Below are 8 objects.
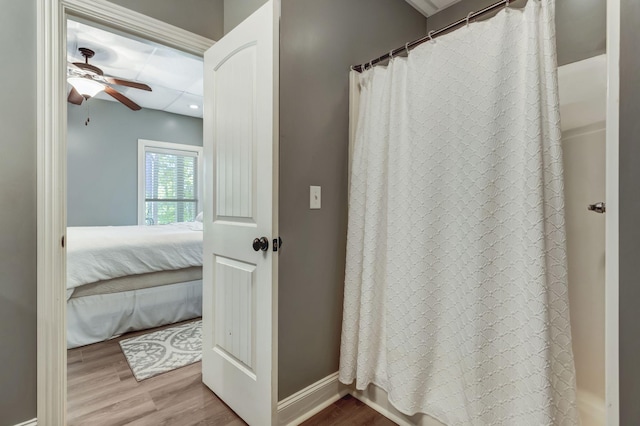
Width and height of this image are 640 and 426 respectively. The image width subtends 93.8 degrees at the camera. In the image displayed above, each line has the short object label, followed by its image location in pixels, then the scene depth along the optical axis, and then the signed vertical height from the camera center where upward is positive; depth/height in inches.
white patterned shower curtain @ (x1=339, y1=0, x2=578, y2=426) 41.6 -3.7
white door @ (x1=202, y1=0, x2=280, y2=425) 52.9 -0.8
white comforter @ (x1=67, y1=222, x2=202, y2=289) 93.2 -14.2
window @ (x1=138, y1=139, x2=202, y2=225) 197.4 +20.6
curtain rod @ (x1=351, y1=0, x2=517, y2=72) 48.1 +32.6
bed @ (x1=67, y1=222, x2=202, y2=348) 93.3 -24.2
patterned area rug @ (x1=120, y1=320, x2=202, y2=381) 81.4 -42.2
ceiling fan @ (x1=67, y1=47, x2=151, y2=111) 108.7 +51.1
